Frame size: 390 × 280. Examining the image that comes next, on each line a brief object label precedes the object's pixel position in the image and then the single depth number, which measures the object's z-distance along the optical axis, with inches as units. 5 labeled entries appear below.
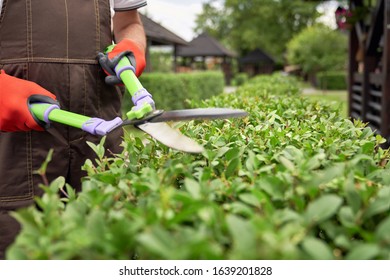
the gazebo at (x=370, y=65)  257.8
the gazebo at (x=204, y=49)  1237.7
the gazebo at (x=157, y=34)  548.1
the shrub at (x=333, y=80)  1286.9
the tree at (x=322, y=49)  1301.7
